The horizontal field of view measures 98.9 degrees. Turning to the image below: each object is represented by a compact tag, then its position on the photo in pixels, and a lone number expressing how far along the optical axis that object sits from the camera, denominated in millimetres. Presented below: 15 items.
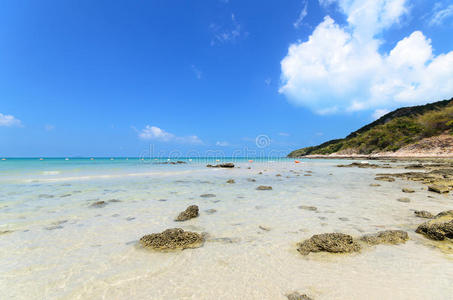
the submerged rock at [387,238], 4496
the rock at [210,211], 7370
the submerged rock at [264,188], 12114
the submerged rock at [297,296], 2746
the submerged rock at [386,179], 14658
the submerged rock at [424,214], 6273
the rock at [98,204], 8453
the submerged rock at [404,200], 8406
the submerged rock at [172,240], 4518
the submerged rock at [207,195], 10277
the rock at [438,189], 9828
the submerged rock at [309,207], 7516
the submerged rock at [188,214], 6616
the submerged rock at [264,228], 5605
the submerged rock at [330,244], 4121
